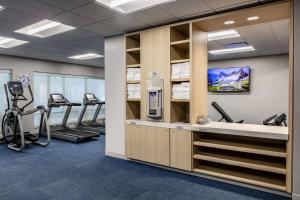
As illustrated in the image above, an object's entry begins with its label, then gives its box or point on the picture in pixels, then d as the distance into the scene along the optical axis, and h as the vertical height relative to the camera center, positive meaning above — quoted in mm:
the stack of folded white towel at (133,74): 4438 +420
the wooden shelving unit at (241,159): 3129 -1023
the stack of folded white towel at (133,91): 4426 +74
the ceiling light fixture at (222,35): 4949 +1369
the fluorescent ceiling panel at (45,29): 4402 +1377
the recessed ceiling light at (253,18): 3416 +1193
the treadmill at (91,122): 7923 -1096
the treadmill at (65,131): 6551 -1212
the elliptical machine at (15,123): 5892 -772
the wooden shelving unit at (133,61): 4508 +720
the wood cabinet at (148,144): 4018 -948
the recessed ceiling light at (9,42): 5539 +1368
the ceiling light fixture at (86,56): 7152 +1316
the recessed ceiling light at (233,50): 6242 +1304
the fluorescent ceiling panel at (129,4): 3182 +1346
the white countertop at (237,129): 3039 -537
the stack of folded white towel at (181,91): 3821 +61
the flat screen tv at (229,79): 7473 +523
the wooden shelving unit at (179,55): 3936 +760
